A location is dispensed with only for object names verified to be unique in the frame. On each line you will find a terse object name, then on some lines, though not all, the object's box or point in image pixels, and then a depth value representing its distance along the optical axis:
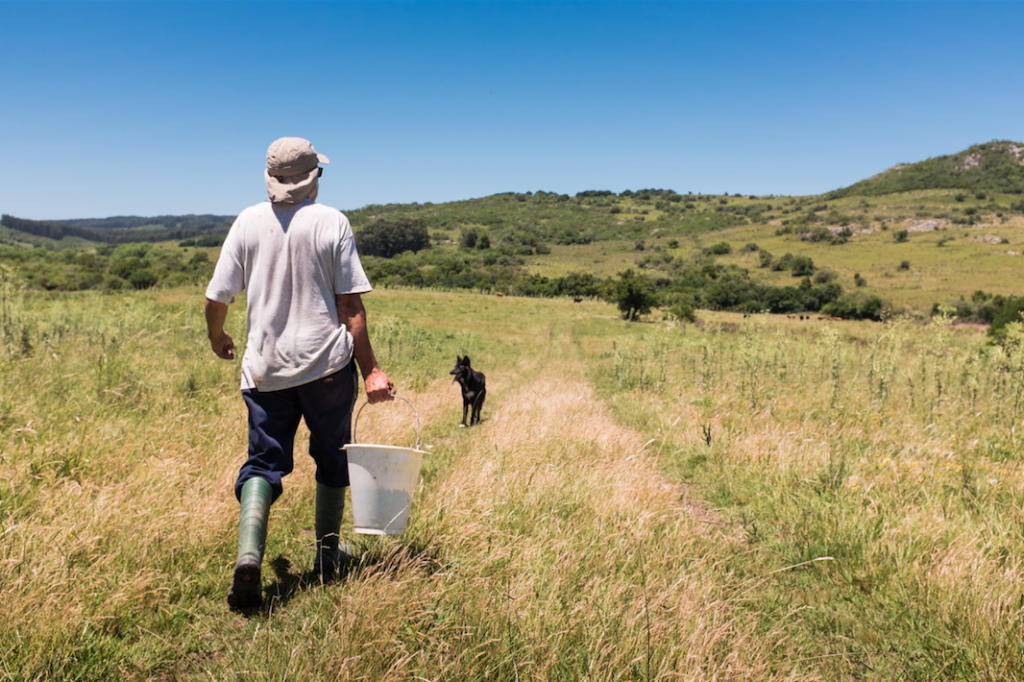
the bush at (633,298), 37.66
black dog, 7.33
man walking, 2.49
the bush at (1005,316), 21.46
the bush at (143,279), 64.00
